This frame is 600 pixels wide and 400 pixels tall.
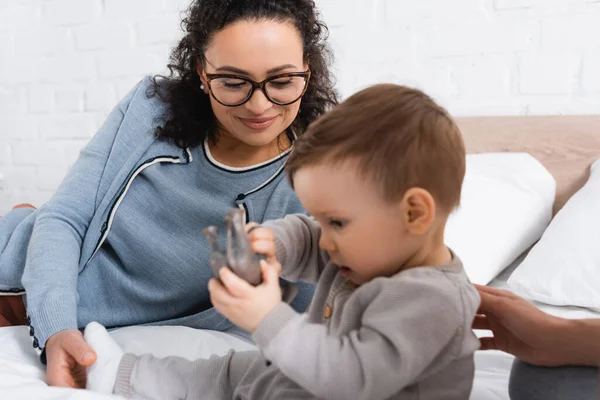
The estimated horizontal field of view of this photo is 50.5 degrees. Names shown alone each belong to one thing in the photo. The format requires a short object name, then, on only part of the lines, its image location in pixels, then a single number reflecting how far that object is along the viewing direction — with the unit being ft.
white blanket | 2.76
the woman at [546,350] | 2.48
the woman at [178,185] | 3.81
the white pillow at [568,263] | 4.02
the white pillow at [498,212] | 4.32
